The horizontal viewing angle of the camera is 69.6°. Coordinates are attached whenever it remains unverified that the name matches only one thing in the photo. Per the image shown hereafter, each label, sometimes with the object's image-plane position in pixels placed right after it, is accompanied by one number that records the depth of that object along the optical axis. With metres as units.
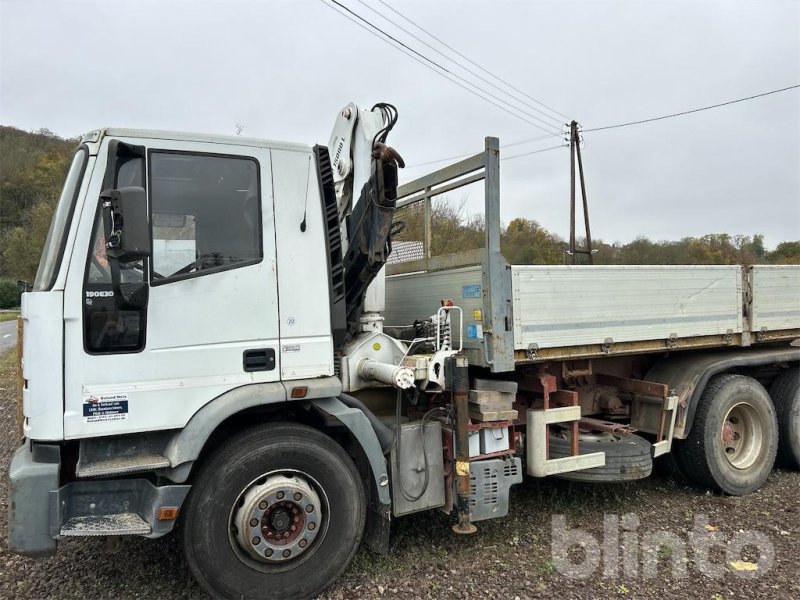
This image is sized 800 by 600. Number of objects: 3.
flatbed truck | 2.97
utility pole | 20.97
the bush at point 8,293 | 46.56
